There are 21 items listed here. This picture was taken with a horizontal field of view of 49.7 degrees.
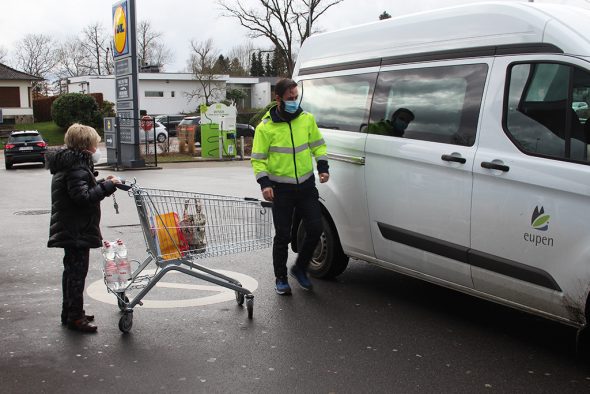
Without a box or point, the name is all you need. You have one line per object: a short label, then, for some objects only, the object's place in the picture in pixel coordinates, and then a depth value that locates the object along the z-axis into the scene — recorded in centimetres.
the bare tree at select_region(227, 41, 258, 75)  10744
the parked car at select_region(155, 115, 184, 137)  4444
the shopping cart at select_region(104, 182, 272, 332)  479
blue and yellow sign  2184
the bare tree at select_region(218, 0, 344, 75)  5428
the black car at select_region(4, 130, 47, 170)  2288
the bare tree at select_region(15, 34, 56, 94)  8738
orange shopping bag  483
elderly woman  465
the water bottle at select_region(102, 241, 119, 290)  486
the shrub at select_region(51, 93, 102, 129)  4119
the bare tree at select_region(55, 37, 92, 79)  9233
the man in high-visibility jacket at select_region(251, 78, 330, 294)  555
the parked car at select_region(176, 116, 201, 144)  3469
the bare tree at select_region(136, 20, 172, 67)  9194
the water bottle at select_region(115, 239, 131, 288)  490
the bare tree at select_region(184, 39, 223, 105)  6719
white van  400
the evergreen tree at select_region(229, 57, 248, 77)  9317
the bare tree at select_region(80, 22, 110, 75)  9300
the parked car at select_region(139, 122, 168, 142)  3666
